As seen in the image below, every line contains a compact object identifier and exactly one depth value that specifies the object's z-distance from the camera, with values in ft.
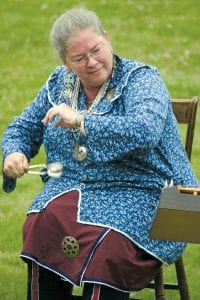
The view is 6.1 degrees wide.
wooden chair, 30.32
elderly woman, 26.08
